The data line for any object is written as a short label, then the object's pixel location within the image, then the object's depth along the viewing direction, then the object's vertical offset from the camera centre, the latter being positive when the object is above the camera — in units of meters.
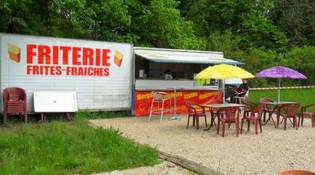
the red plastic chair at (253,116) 10.39 -1.15
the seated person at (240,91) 15.33 -0.65
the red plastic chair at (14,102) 10.73 -0.88
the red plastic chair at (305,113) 11.92 -1.21
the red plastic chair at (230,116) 9.92 -1.08
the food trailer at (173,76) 13.52 -0.11
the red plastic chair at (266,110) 12.18 -1.12
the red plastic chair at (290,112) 11.28 -1.08
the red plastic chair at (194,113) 10.88 -1.15
